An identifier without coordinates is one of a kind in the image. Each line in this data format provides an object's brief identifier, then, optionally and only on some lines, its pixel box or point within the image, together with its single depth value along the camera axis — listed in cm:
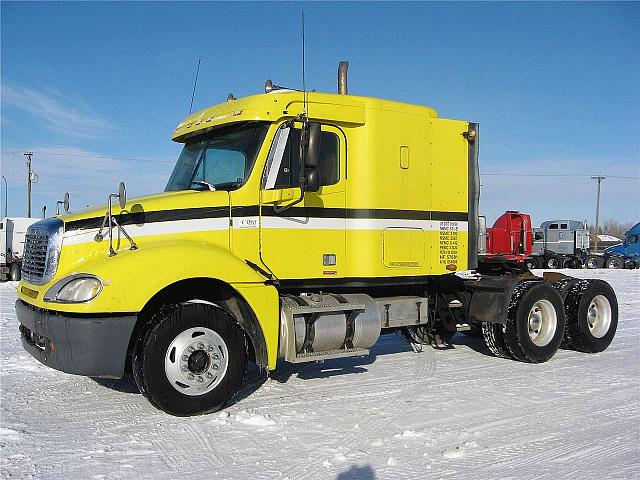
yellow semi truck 561
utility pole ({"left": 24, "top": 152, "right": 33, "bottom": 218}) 4893
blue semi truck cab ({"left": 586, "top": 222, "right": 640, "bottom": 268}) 4288
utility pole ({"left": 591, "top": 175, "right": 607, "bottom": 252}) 6827
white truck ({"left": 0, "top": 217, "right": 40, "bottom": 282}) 2791
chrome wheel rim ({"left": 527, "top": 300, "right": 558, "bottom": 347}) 877
